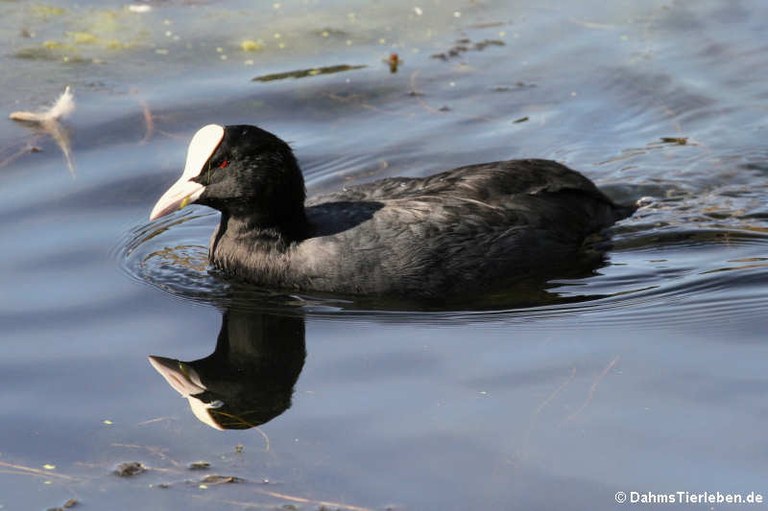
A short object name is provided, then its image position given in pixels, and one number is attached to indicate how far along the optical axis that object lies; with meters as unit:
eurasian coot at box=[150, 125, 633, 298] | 12.05
